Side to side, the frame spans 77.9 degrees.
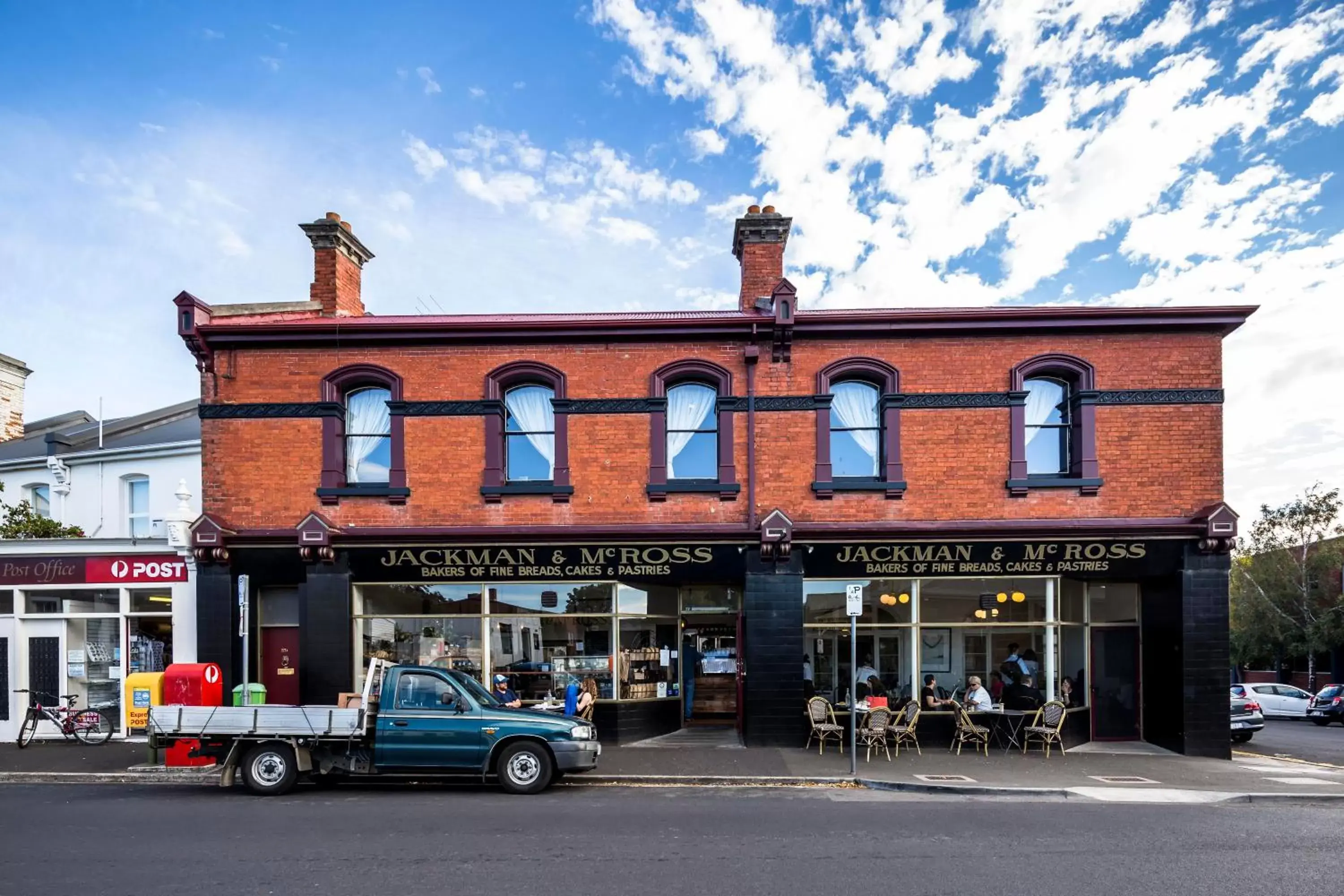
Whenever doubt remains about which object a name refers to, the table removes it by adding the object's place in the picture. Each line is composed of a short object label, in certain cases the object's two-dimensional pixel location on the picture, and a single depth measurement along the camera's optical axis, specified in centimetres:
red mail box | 1274
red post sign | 1531
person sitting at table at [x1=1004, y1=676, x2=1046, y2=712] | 1441
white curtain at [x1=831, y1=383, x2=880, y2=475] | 1463
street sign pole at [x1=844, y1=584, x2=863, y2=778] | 1191
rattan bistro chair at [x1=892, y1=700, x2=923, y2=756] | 1355
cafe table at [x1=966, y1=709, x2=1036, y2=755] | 1398
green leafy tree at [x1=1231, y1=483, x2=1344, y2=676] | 3108
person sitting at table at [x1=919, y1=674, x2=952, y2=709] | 1424
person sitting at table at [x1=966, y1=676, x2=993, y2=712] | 1412
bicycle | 1484
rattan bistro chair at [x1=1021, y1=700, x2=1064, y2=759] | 1359
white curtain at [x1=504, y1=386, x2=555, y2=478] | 1478
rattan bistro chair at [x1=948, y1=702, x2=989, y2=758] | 1381
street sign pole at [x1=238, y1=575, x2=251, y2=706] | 1266
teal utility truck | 1054
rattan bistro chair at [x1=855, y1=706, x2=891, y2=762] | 1309
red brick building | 1417
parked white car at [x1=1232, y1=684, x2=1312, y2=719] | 2719
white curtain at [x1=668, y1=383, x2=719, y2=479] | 1475
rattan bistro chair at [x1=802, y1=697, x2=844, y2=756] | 1356
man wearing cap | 1374
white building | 1520
